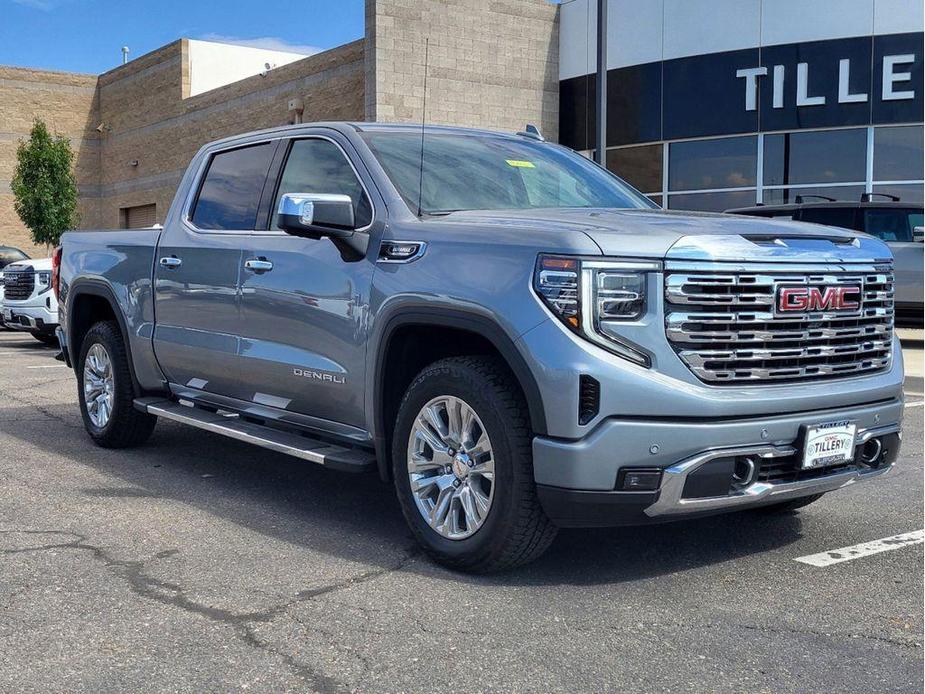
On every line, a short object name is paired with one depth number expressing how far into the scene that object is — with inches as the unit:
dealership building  852.0
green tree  1448.1
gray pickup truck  165.0
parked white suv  614.2
